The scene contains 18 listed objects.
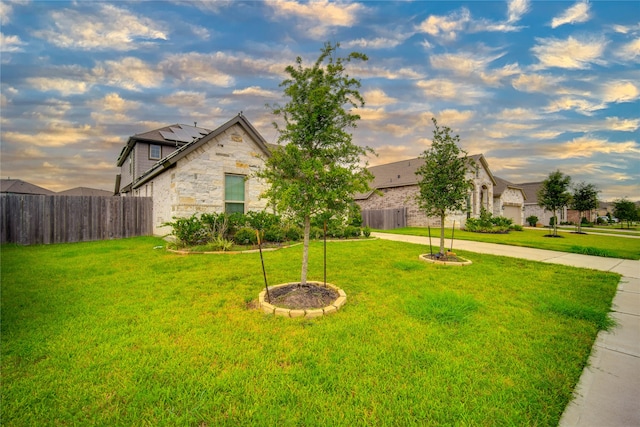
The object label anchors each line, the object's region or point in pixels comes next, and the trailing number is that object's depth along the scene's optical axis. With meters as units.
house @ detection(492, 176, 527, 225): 27.67
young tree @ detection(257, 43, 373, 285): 4.14
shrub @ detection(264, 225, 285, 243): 10.41
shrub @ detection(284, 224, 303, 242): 11.17
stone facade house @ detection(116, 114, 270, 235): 10.25
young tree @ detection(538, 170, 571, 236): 17.83
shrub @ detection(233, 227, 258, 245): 9.66
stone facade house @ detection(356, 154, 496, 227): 23.06
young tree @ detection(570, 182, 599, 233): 21.22
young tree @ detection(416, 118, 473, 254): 7.98
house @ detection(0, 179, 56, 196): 29.19
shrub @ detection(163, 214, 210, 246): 8.84
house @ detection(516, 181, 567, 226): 36.19
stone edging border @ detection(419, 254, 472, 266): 7.25
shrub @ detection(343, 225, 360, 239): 13.45
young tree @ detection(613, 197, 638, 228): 32.97
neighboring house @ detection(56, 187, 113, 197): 35.69
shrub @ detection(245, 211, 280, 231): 10.59
